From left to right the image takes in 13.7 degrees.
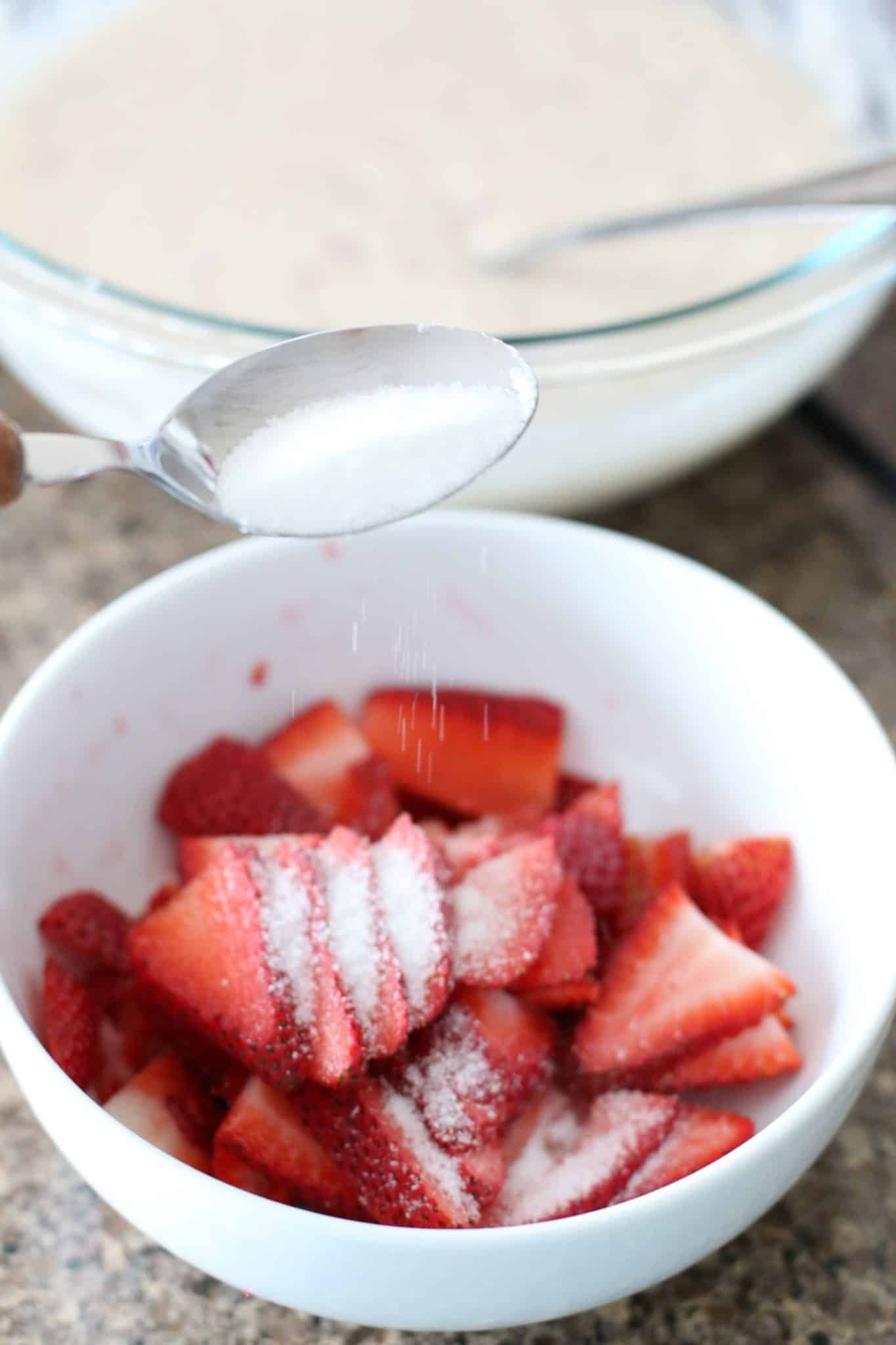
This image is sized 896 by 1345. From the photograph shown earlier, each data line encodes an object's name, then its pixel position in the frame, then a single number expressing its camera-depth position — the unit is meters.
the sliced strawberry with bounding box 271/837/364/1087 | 0.63
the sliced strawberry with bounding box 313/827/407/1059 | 0.63
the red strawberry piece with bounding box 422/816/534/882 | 0.67
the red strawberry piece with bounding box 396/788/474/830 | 0.72
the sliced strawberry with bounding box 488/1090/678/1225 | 0.63
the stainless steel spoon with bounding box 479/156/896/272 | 0.73
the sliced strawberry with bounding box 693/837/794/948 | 0.68
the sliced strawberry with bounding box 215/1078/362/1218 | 0.63
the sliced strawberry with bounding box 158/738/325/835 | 0.70
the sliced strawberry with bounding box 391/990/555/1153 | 0.64
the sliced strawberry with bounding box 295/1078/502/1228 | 0.62
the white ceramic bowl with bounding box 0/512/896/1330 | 0.60
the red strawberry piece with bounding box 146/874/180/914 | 0.67
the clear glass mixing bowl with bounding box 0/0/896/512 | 0.73
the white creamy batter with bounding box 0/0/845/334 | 0.79
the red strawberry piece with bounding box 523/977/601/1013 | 0.66
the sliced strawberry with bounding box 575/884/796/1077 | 0.65
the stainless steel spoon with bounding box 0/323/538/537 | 0.64
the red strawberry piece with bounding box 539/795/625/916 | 0.68
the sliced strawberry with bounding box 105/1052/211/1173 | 0.64
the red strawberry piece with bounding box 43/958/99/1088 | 0.64
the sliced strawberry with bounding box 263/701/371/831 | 0.71
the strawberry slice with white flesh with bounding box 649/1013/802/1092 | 0.65
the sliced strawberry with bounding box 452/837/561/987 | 0.65
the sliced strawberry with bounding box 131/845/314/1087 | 0.63
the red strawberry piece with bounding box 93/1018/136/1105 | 0.66
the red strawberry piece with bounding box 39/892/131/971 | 0.66
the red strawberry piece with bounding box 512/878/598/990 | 0.66
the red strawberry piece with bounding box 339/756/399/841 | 0.70
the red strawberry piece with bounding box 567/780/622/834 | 0.69
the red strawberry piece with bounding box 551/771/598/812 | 0.72
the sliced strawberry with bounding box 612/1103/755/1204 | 0.64
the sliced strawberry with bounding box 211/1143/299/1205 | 0.64
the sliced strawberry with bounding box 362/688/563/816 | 0.71
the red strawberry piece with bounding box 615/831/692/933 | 0.69
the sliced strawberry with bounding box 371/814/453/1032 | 0.64
